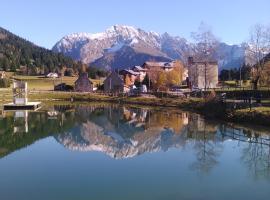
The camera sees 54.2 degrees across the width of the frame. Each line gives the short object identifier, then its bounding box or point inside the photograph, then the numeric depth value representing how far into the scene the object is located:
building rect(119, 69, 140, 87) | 83.44
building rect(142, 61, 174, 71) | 85.84
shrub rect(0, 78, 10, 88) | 79.02
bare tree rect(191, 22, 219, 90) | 46.56
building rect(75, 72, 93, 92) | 79.16
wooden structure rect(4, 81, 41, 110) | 47.51
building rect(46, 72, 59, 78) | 110.35
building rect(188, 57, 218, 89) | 53.42
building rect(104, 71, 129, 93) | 73.07
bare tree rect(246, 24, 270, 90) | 38.70
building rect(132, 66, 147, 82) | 87.64
